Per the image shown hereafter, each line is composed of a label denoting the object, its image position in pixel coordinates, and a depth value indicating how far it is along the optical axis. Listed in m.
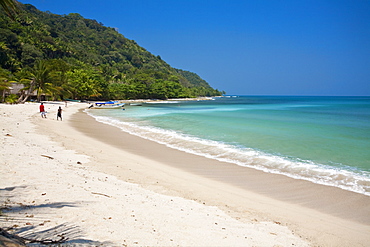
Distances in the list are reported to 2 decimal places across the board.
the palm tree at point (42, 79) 44.47
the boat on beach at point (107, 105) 51.38
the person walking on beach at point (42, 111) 22.62
